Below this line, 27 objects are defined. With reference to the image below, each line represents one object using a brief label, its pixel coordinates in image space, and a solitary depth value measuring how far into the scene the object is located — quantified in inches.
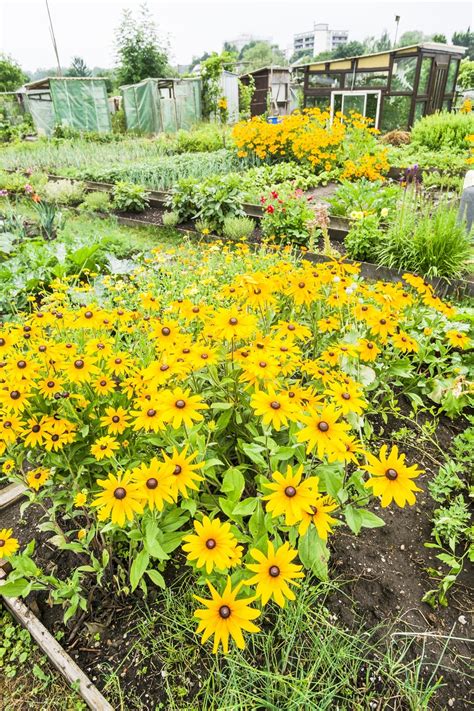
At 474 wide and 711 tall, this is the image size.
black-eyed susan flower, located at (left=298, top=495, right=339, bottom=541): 43.6
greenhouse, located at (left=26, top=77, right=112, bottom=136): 662.5
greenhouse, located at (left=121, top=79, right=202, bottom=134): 672.4
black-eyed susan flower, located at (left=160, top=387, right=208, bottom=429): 50.6
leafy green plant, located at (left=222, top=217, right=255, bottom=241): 215.2
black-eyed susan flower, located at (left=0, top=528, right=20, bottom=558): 52.6
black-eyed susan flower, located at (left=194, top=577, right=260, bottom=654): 39.4
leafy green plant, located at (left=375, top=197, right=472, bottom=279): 157.8
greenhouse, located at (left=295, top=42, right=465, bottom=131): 500.4
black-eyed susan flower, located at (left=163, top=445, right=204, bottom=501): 46.3
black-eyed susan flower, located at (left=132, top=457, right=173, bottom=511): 44.7
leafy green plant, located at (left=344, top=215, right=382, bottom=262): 179.0
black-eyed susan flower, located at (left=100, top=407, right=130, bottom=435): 59.2
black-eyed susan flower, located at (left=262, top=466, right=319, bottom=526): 43.1
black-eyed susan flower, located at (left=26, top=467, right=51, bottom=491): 58.2
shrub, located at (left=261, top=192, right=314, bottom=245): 198.4
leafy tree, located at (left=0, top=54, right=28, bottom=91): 1210.0
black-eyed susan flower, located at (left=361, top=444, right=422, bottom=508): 45.0
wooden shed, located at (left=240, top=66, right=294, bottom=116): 692.1
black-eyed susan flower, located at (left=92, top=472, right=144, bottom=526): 45.2
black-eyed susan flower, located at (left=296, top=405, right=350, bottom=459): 47.1
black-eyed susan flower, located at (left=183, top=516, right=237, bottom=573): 43.1
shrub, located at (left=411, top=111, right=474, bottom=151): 386.6
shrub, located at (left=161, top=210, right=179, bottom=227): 247.8
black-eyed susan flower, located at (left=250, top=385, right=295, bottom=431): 49.8
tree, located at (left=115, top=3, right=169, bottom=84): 877.8
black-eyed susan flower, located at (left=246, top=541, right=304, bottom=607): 41.5
